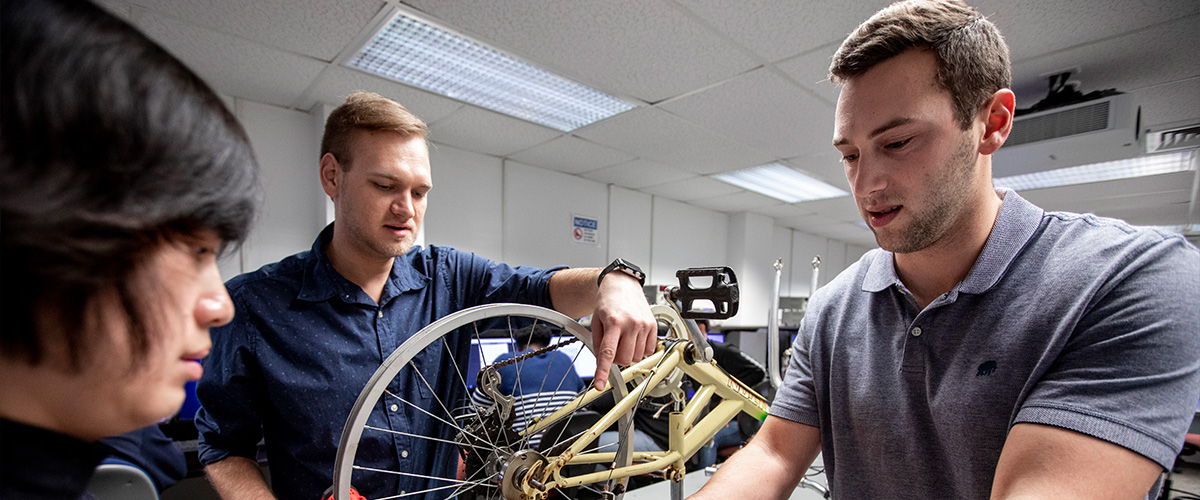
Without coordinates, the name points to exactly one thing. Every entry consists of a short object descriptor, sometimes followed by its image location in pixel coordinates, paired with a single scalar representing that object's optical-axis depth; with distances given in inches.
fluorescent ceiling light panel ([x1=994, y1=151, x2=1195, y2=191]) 125.0
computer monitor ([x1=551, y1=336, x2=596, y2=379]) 121.7
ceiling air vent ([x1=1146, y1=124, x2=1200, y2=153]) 101.2
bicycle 28.3
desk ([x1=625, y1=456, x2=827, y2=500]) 63.6
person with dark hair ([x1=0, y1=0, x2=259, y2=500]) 9.5
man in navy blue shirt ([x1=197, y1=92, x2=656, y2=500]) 35.0
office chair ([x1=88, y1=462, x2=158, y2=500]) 38.4
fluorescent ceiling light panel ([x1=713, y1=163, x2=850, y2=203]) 153.0
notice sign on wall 165.2
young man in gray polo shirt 21.4
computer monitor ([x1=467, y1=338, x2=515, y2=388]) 93.4
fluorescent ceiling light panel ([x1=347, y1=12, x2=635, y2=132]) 75.5
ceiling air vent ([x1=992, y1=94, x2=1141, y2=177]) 81.7
